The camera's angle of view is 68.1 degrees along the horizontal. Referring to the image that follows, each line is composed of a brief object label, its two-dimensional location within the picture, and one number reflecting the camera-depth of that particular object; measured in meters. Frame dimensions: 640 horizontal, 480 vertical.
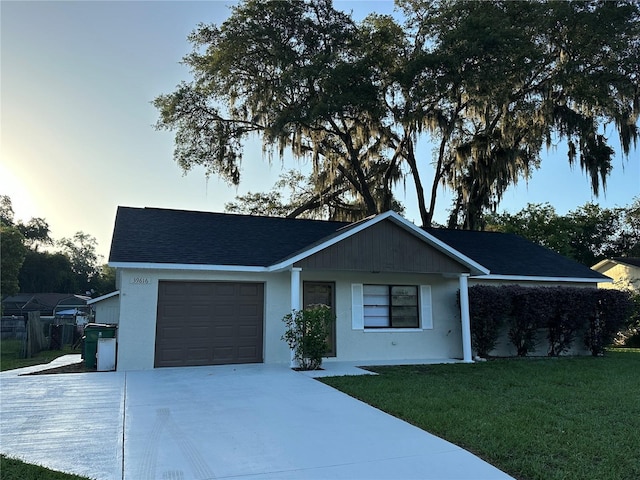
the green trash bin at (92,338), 10.57
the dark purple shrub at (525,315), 12.96
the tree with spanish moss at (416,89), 17.41
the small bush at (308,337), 10.20
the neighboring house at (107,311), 16.34
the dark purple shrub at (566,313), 13.38
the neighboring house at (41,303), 35.86
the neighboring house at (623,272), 22.67
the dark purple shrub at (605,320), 13.95
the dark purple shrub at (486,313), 12.69
